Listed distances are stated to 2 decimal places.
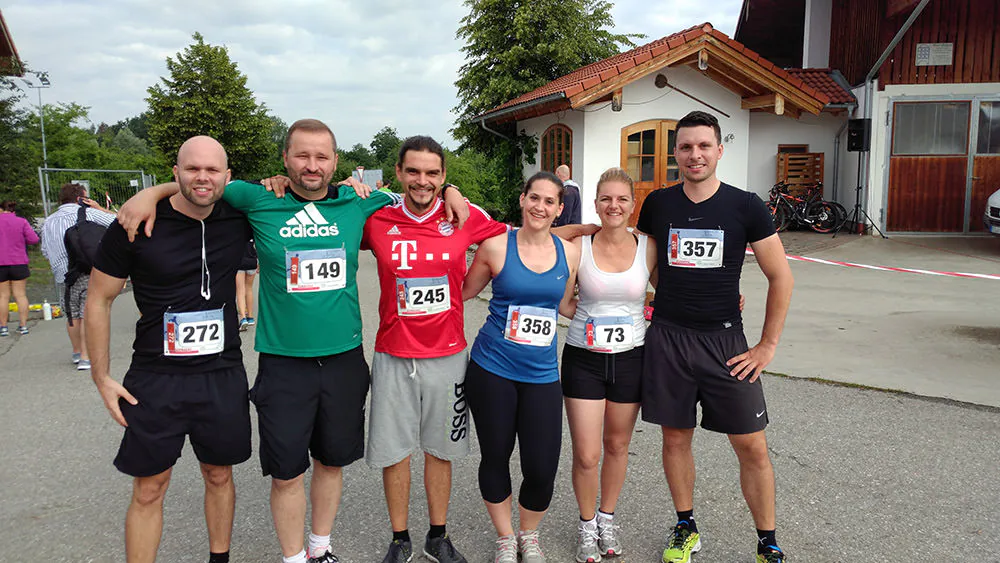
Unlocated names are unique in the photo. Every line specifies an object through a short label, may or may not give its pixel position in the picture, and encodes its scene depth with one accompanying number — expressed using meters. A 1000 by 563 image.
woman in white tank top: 3.04
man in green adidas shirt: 2.80
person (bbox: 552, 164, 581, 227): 9.59
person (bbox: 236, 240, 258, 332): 8.07
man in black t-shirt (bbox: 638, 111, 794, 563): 2.93
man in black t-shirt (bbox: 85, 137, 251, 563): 2.59
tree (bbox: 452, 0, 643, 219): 23.06
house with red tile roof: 13.44
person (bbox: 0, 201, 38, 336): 8.34
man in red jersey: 2.97
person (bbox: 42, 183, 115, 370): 6.61
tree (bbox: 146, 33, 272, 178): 36.19
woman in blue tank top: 2.94
